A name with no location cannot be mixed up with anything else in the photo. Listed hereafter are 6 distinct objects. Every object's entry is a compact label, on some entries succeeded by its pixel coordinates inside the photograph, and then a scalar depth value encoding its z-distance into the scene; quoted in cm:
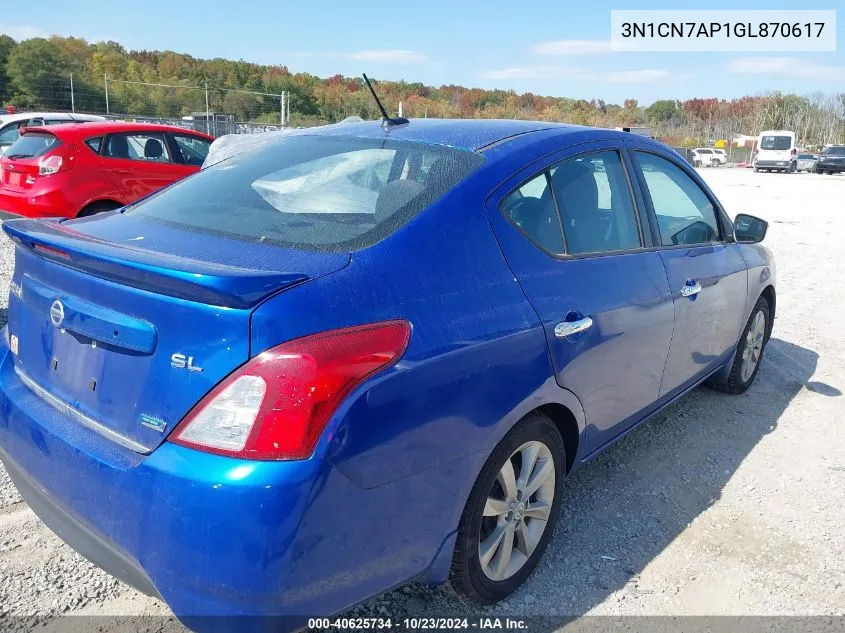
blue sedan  162
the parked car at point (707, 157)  4775
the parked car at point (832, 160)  3850
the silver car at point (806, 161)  4047
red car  749
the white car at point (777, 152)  3759
